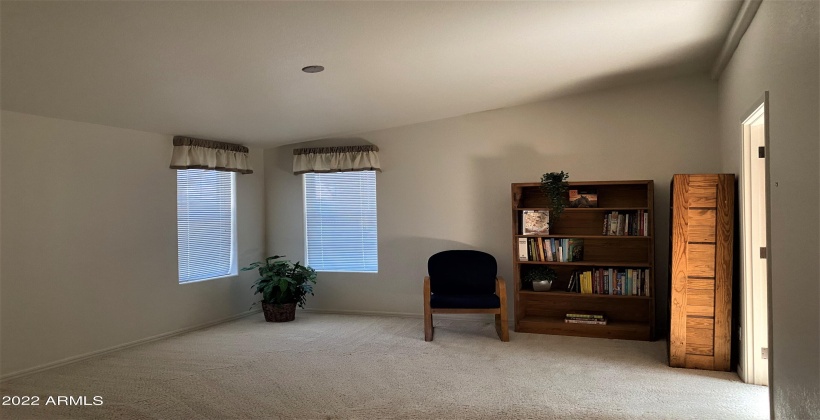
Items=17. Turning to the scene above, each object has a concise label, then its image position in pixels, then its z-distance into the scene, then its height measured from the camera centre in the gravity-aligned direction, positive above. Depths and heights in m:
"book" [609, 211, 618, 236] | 5.31 -0.17
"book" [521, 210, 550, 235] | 5.49 -0.14
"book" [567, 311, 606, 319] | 5.41 -1.04
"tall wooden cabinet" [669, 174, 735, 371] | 4.12 -0.49
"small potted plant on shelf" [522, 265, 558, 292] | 5.53 -0.69
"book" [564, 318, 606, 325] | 5.34 -1.09
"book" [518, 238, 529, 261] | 5.57 -0.42
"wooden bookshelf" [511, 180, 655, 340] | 5.28 -0.55
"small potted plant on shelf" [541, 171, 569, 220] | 5.27 +0.18
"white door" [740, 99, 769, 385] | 3.82 -0.41
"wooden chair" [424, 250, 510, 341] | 5.42 -0.69
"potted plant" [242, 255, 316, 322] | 6.10 -0.84
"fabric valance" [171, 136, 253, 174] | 5.59 +0.59
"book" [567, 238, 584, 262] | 5.51 -0.42
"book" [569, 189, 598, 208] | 5.37 +0.07
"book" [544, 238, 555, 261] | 5.52 -0.42
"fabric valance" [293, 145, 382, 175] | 6.37 +0.59
